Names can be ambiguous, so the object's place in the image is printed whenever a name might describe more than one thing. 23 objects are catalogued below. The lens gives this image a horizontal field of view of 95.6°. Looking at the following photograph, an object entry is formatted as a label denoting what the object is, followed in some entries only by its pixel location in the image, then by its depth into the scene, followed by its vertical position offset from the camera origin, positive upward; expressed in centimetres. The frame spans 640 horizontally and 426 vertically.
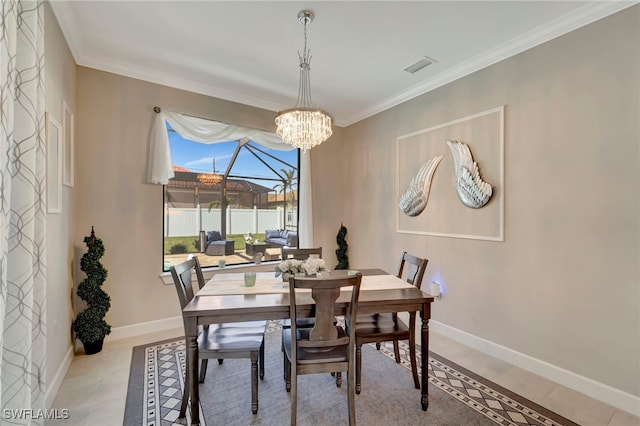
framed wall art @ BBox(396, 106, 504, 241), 284 +43
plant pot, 277 -127
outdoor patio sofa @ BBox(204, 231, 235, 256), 400 -42
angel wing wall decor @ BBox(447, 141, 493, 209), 291 +37
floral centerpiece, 230 -41
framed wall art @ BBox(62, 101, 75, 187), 249 +66
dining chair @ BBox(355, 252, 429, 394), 220 -90
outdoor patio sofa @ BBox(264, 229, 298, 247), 450 -34
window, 374 +23
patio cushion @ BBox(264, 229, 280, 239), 448 -27
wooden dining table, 181 -59
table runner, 221 -57
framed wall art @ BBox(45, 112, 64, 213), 209 +40
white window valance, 332 +97
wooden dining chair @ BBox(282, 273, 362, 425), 174 -79
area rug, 194 -136
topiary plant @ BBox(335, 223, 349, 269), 471 -56
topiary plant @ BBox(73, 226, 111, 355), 270 -81
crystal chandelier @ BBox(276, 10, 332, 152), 251 +80
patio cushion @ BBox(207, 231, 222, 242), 402 -28
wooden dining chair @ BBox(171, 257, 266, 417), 196 -90
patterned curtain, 124 +2
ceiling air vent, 299 +161
